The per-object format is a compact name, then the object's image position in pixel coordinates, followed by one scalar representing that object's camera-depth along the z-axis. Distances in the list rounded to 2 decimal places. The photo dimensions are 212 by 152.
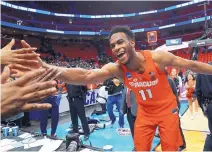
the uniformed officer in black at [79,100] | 5.37
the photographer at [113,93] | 6.34
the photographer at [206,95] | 2.84
